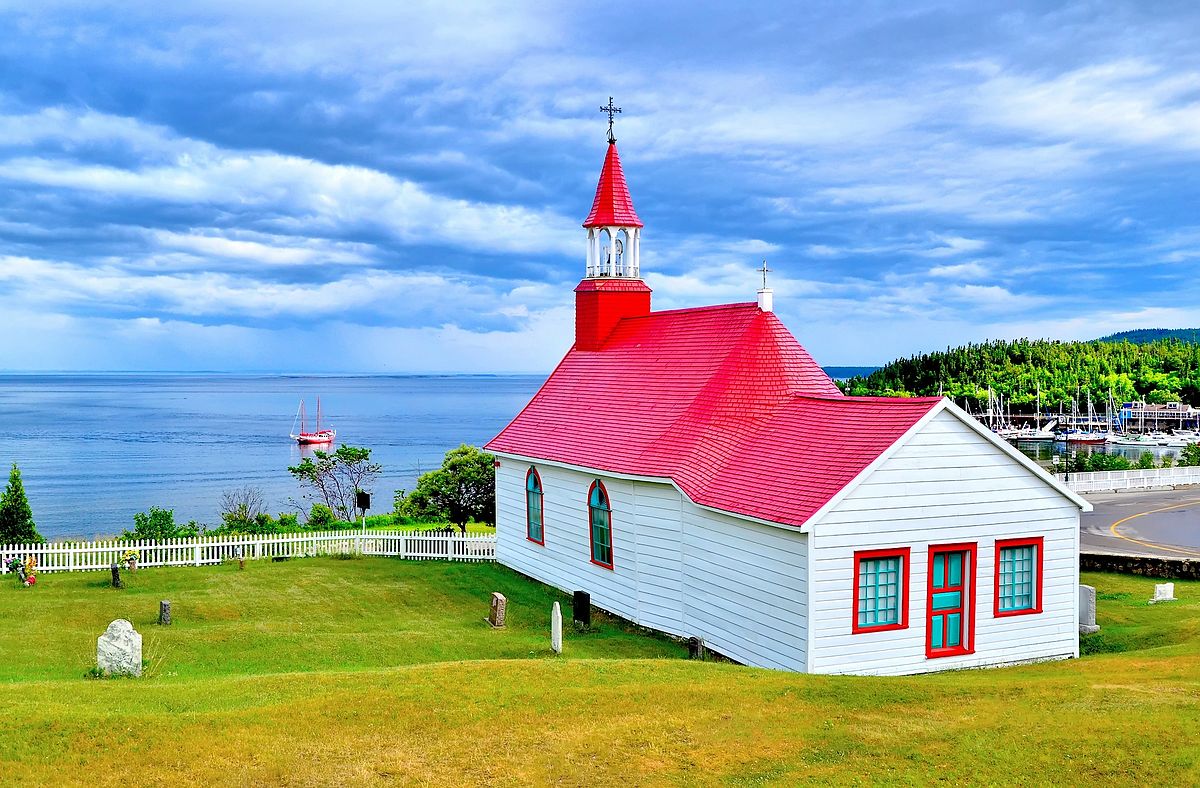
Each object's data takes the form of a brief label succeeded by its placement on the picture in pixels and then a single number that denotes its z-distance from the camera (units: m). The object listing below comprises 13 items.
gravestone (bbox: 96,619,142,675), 16.50
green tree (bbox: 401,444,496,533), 41.69
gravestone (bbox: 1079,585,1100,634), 22.53
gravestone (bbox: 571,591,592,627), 23.30
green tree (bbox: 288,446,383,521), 48.03
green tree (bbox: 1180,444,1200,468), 69.50
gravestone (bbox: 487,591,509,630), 23.59
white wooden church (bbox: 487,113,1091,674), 18.50
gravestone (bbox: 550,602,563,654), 20.16
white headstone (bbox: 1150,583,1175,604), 25.63
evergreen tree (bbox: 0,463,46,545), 35.06
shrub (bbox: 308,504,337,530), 43.74
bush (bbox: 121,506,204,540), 36.38
